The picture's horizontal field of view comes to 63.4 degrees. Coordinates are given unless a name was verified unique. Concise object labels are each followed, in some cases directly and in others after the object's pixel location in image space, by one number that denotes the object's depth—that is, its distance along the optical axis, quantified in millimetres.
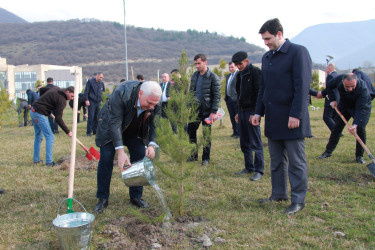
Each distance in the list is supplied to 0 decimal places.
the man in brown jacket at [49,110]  5594
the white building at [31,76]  54725
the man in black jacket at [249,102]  4762
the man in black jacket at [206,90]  5399
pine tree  3170
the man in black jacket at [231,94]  7809
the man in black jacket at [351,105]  5223
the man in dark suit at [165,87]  8438
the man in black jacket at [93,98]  9516
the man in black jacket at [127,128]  3035
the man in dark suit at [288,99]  3270
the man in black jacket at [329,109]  6977
